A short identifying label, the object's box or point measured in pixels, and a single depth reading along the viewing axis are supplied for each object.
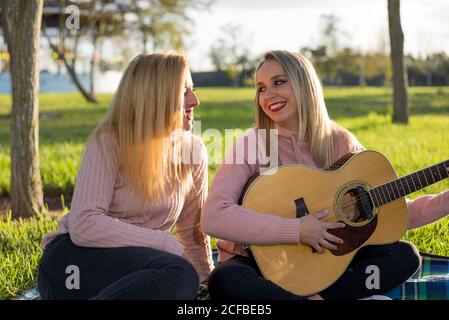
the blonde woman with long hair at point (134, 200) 2.53
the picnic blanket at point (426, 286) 3.04
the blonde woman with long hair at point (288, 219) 2.73
